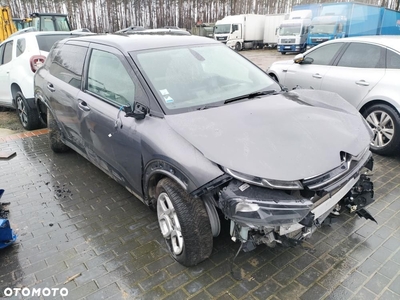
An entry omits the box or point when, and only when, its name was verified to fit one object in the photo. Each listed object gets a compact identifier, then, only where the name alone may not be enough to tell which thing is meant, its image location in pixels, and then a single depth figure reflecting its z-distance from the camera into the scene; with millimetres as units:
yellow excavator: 13797
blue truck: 18125
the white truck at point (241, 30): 25891
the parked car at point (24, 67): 6125
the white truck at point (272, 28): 27422
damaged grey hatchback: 2186
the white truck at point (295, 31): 22197
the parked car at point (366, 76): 4744
